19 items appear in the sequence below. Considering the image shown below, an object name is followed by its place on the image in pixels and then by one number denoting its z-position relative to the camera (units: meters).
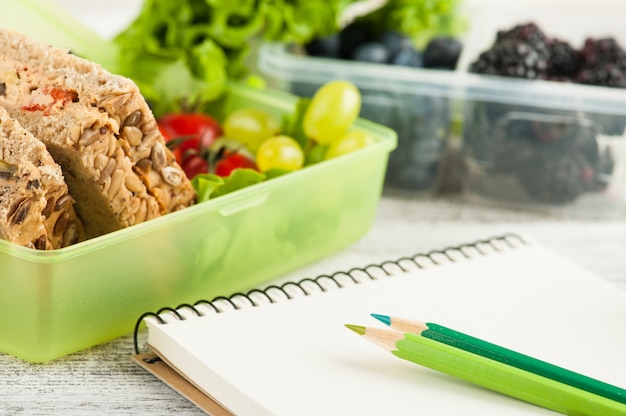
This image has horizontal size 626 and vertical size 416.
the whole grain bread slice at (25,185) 0.48
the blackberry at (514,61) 0.61
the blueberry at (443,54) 0.64
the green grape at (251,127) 0.60
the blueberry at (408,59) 0.64
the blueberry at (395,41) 0.65
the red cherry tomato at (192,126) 0.60
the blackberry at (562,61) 0.62
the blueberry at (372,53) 0.64
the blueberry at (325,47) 0.65
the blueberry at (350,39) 0.66
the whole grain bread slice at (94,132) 0.49
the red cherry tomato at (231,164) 0.57
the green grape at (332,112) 0.58
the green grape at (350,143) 0.57
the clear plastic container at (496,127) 0.61
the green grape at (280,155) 0.57
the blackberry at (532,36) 0.62
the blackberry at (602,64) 0.61
